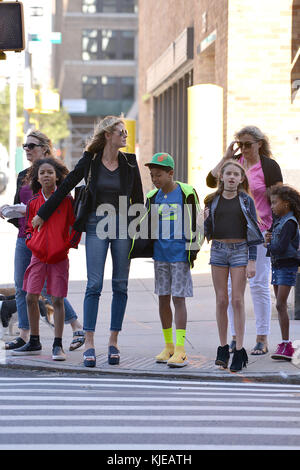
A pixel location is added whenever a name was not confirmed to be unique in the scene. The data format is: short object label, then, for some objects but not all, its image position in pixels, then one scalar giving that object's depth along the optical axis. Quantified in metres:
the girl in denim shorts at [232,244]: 14.91
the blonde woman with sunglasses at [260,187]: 16.14
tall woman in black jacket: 15.06
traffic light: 19.35
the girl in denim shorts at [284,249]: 15.73
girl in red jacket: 15.77
